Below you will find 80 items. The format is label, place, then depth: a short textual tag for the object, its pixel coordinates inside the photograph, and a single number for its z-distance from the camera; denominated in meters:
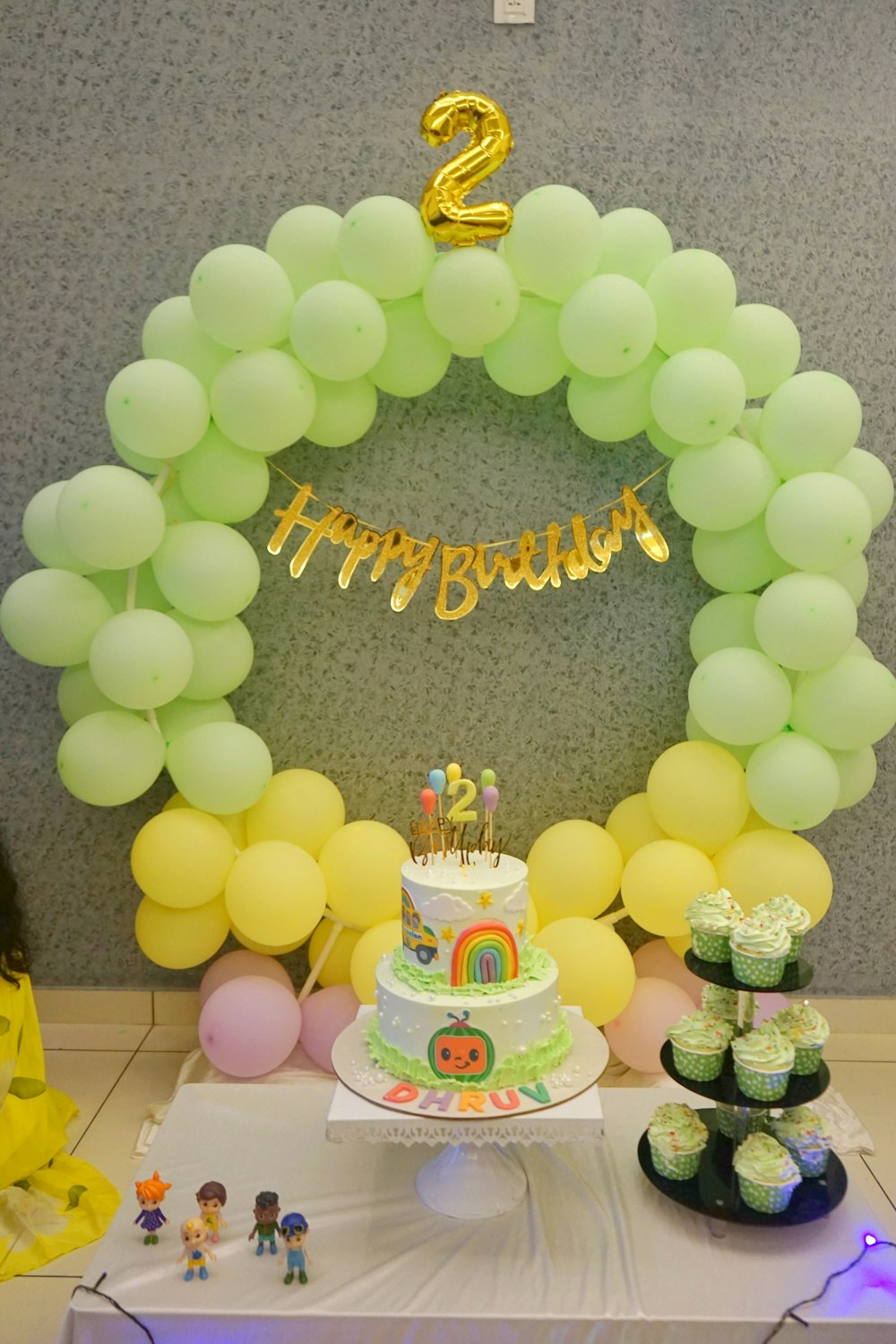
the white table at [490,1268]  1.72
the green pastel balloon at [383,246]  2.42
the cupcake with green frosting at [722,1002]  2.05
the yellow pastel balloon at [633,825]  2.82
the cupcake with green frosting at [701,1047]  1.95
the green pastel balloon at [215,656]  2.67
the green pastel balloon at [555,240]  2.43
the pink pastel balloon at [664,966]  2.83
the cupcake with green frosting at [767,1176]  1.86
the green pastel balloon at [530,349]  2.60
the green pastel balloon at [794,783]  2.53
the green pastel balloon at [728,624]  2.74
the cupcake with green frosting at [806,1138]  1.95
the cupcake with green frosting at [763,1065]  1.87
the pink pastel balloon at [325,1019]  2.73
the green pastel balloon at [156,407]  2.46
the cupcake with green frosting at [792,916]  1.97
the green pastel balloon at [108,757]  2.54
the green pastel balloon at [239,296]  2.43
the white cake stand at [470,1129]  1.83
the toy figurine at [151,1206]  1.88
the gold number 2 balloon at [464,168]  2.49
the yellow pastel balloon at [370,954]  2.62
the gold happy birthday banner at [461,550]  2.75
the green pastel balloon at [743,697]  2.54
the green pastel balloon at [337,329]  2.43
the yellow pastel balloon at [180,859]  2.62
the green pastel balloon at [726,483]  2.54
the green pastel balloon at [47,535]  2.59
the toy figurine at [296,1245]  1.79
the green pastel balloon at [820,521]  2.46
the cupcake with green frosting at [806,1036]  1.96
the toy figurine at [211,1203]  1.87
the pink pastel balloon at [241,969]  2.86
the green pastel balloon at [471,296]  2.43
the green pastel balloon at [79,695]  2.70
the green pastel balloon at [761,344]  2.57
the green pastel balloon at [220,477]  2.62
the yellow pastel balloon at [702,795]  2.65
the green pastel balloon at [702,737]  2.76
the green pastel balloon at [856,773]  2.69
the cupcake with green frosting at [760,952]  1.87
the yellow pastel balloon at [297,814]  2.78
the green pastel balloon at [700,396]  2.45
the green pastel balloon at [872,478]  2.63
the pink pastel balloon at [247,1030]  2.63
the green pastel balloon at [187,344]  2.59
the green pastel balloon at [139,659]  2.44
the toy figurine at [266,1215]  1.84
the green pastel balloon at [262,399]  2.49
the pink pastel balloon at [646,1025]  2.66
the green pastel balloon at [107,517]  2.39
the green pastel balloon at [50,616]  2.51
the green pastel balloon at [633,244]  2.54
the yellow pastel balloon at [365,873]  2.69
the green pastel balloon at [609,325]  2.43
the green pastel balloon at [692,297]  2.48
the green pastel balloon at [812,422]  2.50
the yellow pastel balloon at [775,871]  2.61
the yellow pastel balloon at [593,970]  2.55
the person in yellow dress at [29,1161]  2.27
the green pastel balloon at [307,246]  2.54
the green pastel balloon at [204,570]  2.56
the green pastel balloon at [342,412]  2.65
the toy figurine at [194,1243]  1.78
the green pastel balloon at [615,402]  2.62
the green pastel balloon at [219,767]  2.60
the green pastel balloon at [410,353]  2.60
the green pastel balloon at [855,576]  2.66
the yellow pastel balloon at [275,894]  2.60
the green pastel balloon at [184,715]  2.74
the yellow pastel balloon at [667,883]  2.60
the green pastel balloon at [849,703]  2.53
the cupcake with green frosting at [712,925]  1.96
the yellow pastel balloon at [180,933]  2.73
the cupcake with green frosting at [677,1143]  1.96
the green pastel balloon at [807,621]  2.48
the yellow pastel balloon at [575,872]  2.72
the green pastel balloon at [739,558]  2.68
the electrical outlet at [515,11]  2.81
